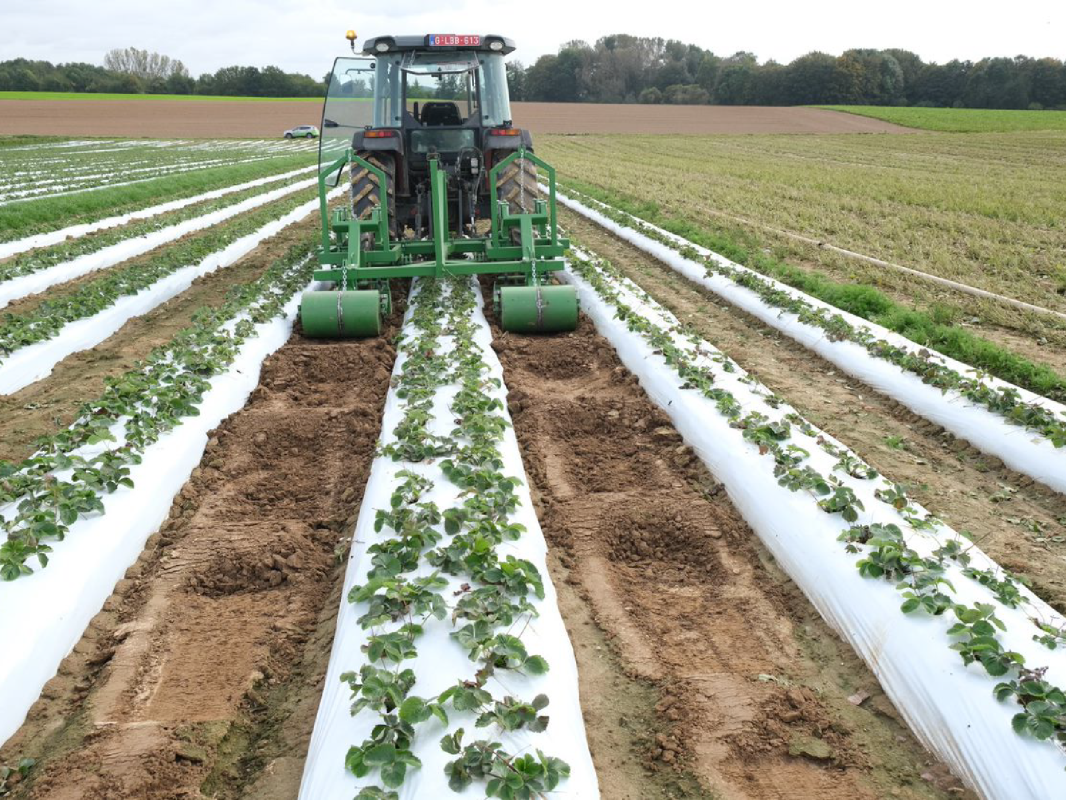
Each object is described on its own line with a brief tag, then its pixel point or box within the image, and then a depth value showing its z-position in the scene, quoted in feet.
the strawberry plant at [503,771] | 7.53
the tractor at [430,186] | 24.71
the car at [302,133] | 159.53
